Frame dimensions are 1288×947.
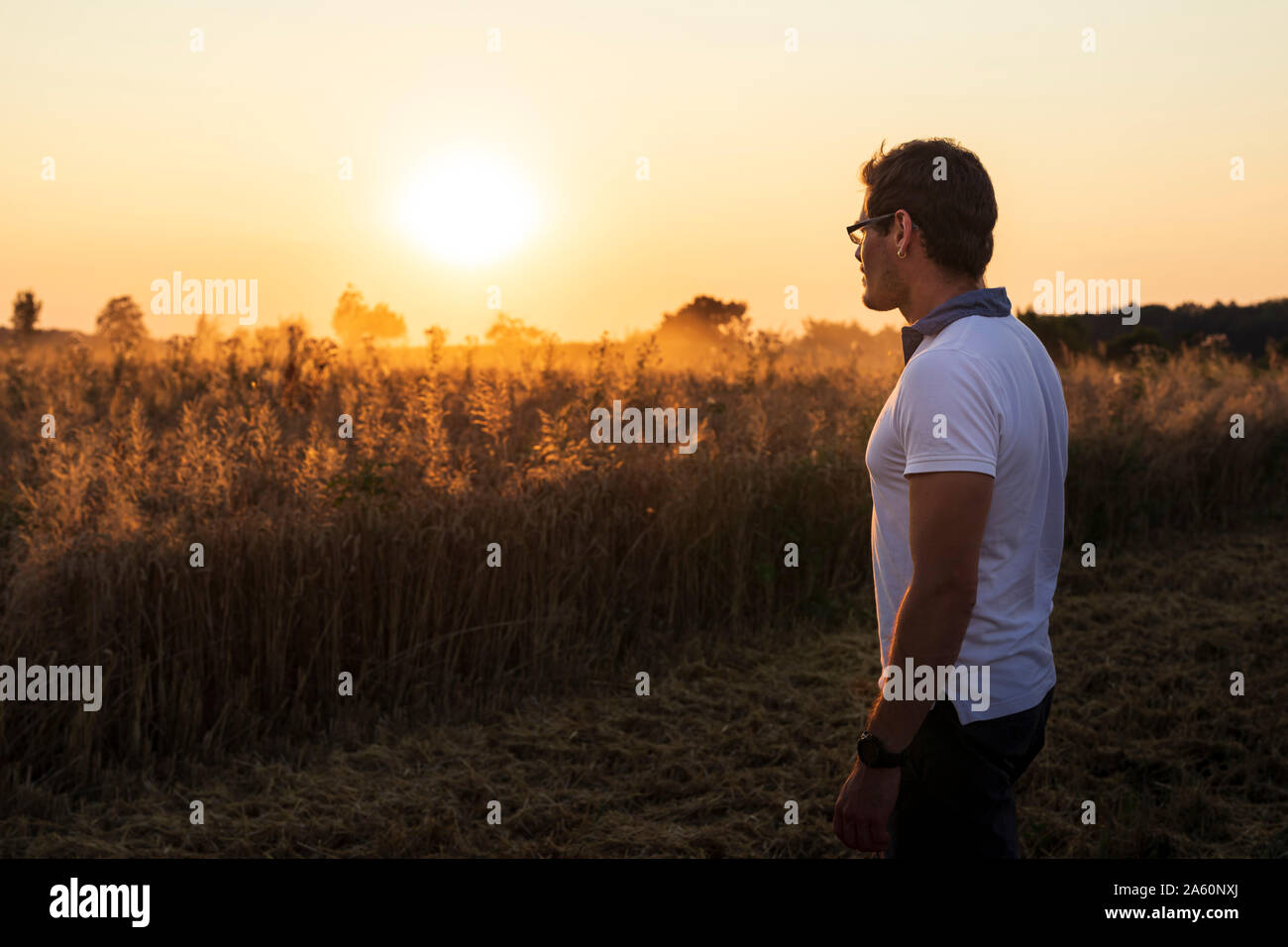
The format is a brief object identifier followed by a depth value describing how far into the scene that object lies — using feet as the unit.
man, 6.25
